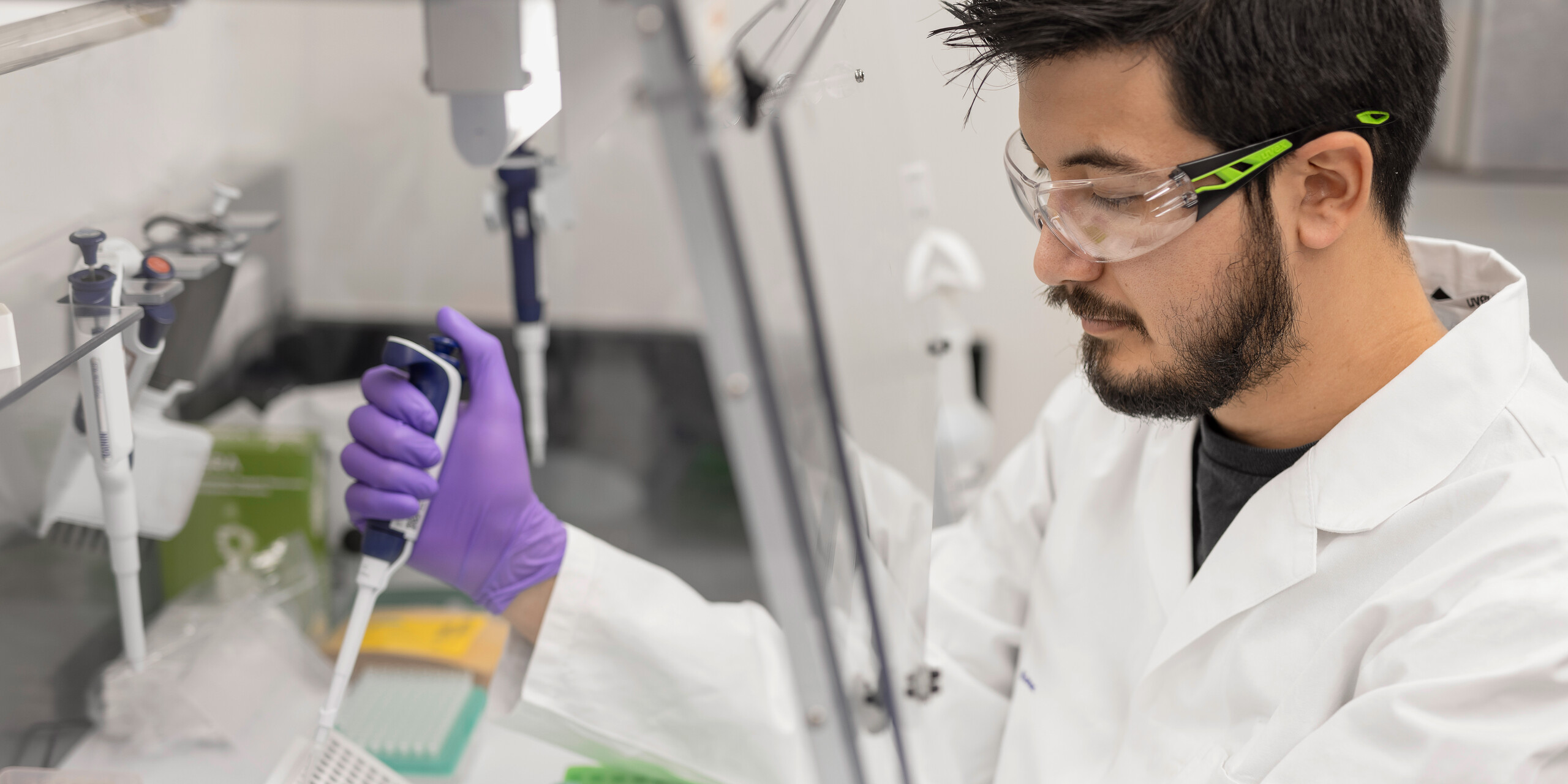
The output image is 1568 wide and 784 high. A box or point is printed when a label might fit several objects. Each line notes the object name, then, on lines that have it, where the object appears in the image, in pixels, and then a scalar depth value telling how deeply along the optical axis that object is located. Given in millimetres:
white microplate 918
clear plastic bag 1088
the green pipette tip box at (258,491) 1264
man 786
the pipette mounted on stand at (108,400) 802
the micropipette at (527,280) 1173
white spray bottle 1416
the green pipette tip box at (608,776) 999
